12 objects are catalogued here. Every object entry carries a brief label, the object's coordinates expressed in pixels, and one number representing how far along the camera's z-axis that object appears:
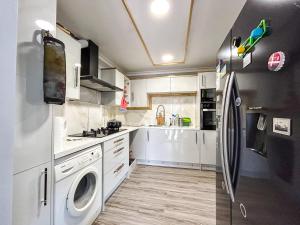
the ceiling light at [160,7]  1.45
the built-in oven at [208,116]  3.02
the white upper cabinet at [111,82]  2.84
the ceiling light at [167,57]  2.74
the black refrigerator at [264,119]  0.41
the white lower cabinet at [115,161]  1.81
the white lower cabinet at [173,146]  3.09
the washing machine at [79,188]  1.10
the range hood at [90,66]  2.03
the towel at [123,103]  3.19
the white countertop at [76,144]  1.12
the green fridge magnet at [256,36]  0.53
